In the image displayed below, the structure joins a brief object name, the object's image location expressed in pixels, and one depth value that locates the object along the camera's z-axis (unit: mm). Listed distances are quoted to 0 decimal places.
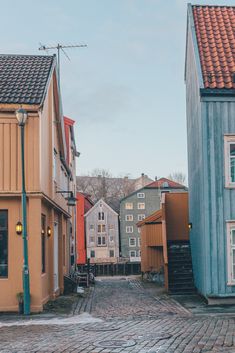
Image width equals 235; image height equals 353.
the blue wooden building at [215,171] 15883
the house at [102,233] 72250
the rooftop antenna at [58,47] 25384
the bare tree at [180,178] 102438
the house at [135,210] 74500
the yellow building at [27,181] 14945
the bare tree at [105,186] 95188
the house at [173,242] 19984
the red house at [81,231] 62594
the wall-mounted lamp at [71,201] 19711
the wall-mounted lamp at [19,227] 14957
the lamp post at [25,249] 14250
